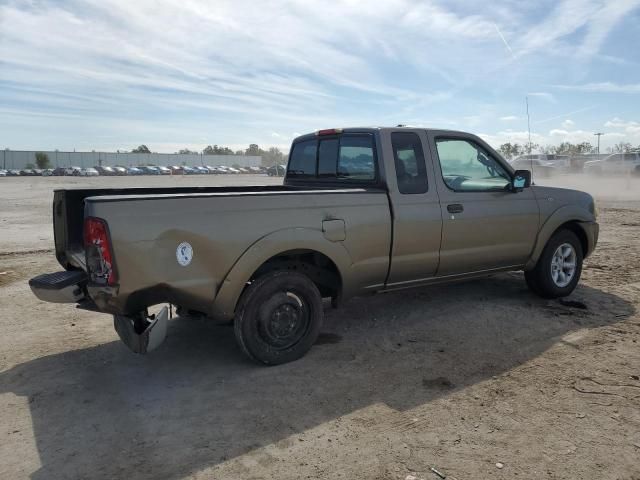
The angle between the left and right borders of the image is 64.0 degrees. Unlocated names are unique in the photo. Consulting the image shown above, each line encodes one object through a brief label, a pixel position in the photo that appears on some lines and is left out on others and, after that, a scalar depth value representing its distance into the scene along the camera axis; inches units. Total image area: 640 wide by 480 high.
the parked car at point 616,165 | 1204.5
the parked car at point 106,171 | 3096.2
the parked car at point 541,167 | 1257.1
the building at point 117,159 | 3914.9
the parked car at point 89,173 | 2860.2
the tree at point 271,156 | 5685.0
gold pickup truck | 138.1
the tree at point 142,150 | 5216.5
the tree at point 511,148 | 2064.7
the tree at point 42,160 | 3735.2
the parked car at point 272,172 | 2475.8
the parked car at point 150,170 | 3320.9
